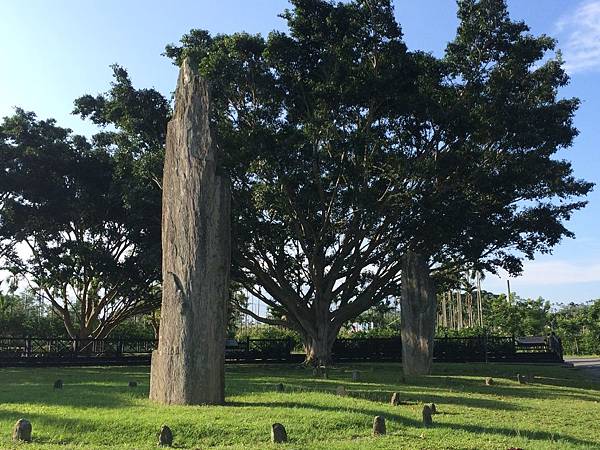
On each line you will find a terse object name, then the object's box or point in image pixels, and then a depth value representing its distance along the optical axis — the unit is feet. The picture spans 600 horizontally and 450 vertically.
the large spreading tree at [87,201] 71.31
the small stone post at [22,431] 23.18
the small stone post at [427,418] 27.63
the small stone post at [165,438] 23.00
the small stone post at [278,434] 23.59
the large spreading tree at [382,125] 62.95
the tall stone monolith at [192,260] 32.48
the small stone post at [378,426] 25.50
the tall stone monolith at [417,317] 57.16
